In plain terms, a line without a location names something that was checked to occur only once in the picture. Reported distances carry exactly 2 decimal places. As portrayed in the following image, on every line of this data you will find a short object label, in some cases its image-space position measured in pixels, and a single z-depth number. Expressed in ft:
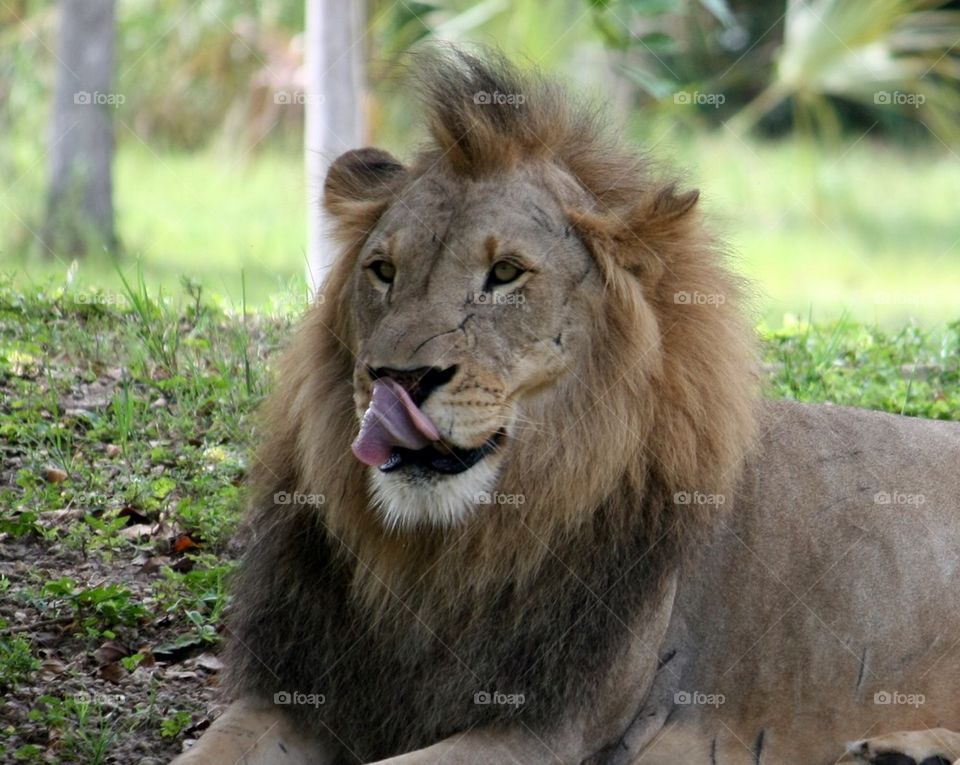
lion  23.06
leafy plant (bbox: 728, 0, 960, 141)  92.63
